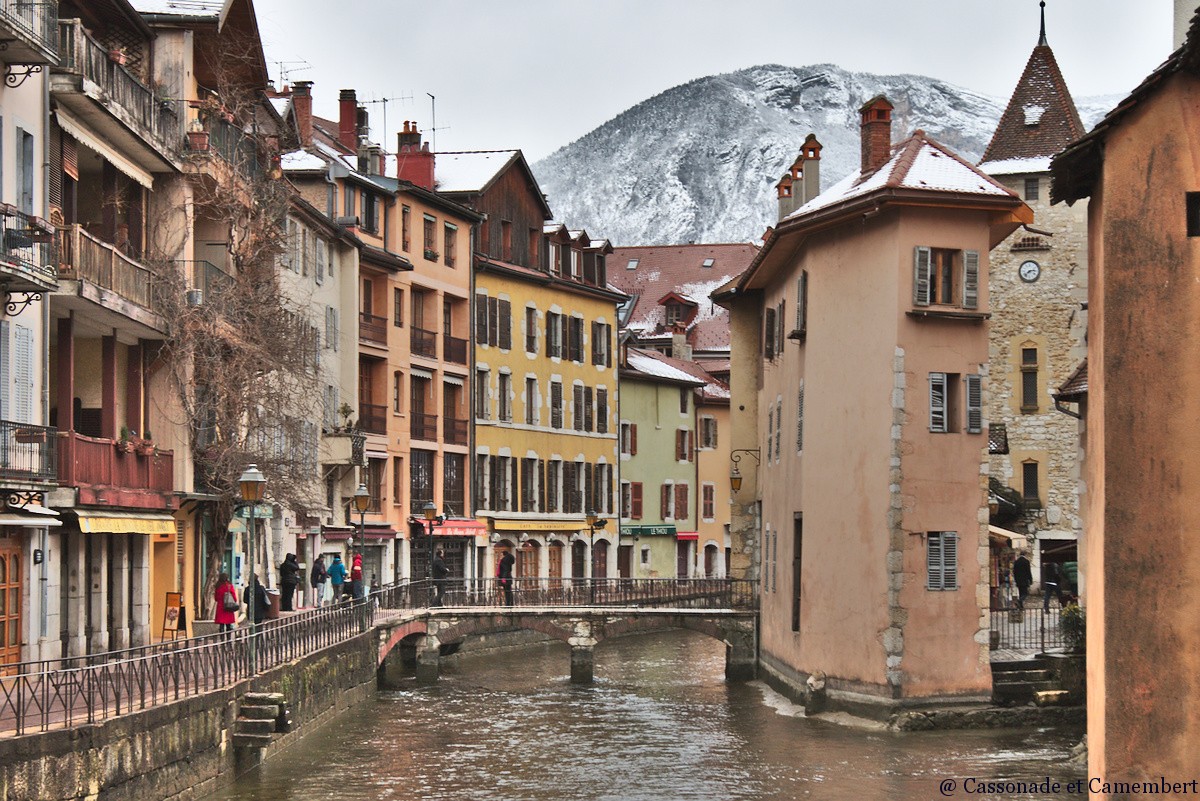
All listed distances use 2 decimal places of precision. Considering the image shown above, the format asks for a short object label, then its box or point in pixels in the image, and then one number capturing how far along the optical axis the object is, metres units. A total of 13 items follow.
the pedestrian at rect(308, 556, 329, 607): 49.78
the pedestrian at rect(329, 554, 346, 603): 49.16
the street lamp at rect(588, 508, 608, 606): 57.81
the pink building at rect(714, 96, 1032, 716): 35.34
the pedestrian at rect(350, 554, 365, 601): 47.69
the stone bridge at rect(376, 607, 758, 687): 48.81
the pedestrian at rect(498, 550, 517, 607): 50.84
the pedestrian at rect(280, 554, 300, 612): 44.12
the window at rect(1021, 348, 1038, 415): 61.97
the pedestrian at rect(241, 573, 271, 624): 37.75
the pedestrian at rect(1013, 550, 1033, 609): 50.66
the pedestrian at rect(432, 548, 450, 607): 50.44
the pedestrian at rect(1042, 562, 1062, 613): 46.02
